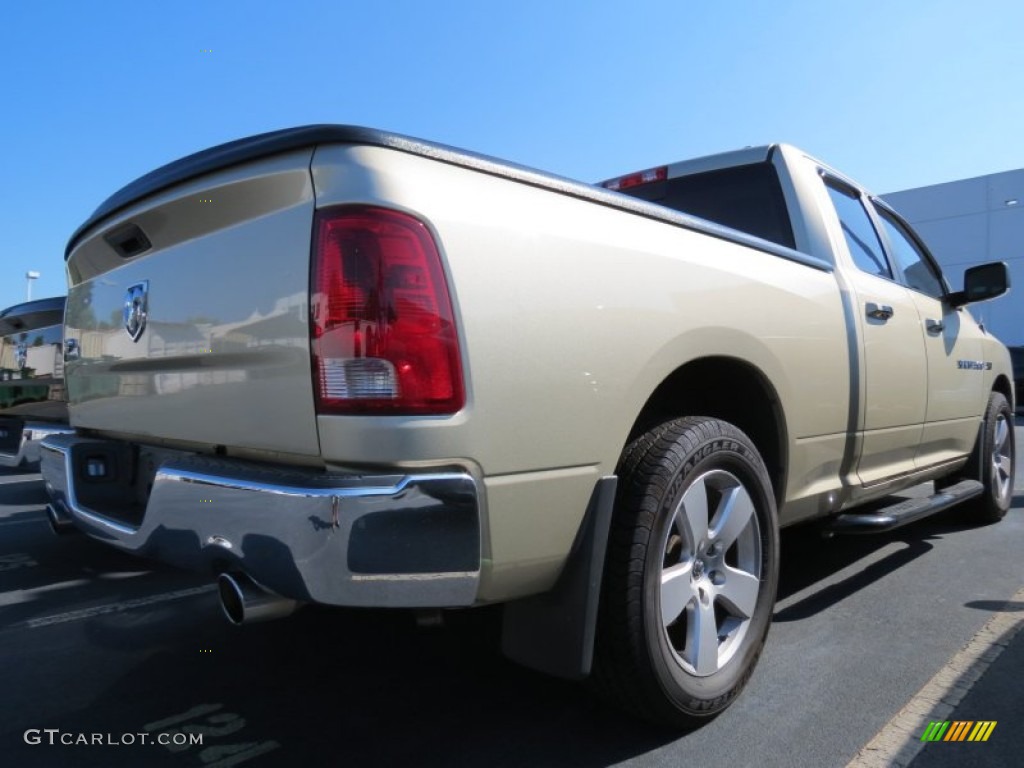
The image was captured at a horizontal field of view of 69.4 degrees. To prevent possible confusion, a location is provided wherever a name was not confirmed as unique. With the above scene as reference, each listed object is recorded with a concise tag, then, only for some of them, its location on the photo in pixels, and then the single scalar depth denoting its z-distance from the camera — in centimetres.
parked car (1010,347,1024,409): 1680
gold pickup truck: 158
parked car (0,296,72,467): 404
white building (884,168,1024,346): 2808
